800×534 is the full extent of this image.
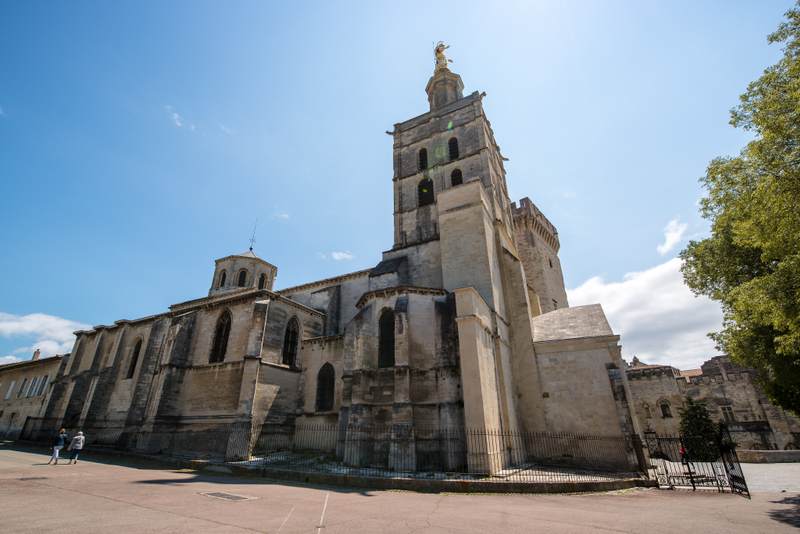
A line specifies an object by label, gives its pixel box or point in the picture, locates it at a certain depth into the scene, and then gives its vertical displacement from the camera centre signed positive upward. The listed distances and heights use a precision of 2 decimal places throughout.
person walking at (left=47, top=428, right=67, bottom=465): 13.02 -0.36
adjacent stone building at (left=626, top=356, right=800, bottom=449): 26.73 +1.56
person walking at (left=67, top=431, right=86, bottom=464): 13.68 -0.45
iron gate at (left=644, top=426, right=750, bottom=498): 10.11 -1.63
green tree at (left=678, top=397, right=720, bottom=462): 23.11 +0.08
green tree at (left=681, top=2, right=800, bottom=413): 7.35 +4.29
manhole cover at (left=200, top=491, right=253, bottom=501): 8.05 -1.39
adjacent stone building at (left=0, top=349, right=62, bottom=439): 27.67 +3.14
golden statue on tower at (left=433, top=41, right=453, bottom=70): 29.92 +28.91
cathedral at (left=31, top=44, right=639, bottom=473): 13.90 +3.26
